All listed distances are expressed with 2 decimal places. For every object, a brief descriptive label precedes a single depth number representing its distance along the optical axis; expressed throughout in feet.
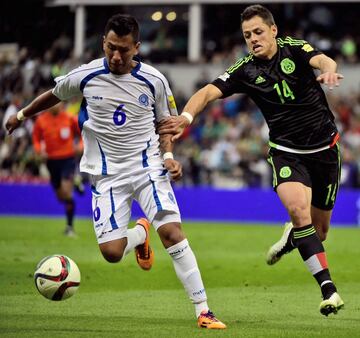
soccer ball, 59.72
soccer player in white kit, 59.11
